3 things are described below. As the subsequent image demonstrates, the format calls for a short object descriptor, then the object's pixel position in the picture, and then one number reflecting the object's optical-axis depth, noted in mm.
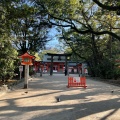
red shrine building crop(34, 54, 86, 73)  34669
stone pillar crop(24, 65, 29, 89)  9310
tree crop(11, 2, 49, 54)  13722
